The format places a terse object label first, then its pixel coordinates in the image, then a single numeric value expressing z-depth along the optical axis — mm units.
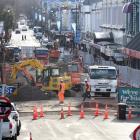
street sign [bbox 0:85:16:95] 34278
